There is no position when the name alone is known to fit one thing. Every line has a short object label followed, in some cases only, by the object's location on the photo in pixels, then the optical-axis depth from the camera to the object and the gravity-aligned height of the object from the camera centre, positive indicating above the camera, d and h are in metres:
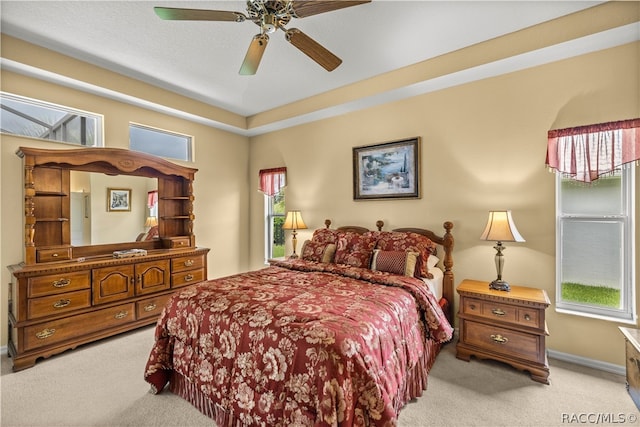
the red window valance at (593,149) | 2.25 +0.54
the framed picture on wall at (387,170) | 3.40 +0.56
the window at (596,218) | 2.32 -0.07
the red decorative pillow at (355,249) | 3.04 -0.42
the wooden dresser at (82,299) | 2.47 -0.87
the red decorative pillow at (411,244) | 2.79 -0.35
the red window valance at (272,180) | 4.64 +0.58
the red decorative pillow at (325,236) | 3.52 -0.30
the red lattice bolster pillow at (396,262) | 2.71 -0.50
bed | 1.41 -0.80
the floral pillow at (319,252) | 3.33 -0.48
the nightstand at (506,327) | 2.24 -1.00
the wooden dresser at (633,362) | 1.62 -0.94
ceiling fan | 1.69 +1.29
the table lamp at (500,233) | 2.48 -0.20
